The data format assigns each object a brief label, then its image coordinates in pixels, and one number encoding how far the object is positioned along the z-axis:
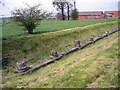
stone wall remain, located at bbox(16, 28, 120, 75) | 6.01
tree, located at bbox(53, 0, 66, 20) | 39.87
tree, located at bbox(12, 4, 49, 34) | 10.68
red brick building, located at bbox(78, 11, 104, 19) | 50.09
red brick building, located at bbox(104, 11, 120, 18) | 50.84
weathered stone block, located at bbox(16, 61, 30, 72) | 5.99
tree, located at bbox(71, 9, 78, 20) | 35.27
